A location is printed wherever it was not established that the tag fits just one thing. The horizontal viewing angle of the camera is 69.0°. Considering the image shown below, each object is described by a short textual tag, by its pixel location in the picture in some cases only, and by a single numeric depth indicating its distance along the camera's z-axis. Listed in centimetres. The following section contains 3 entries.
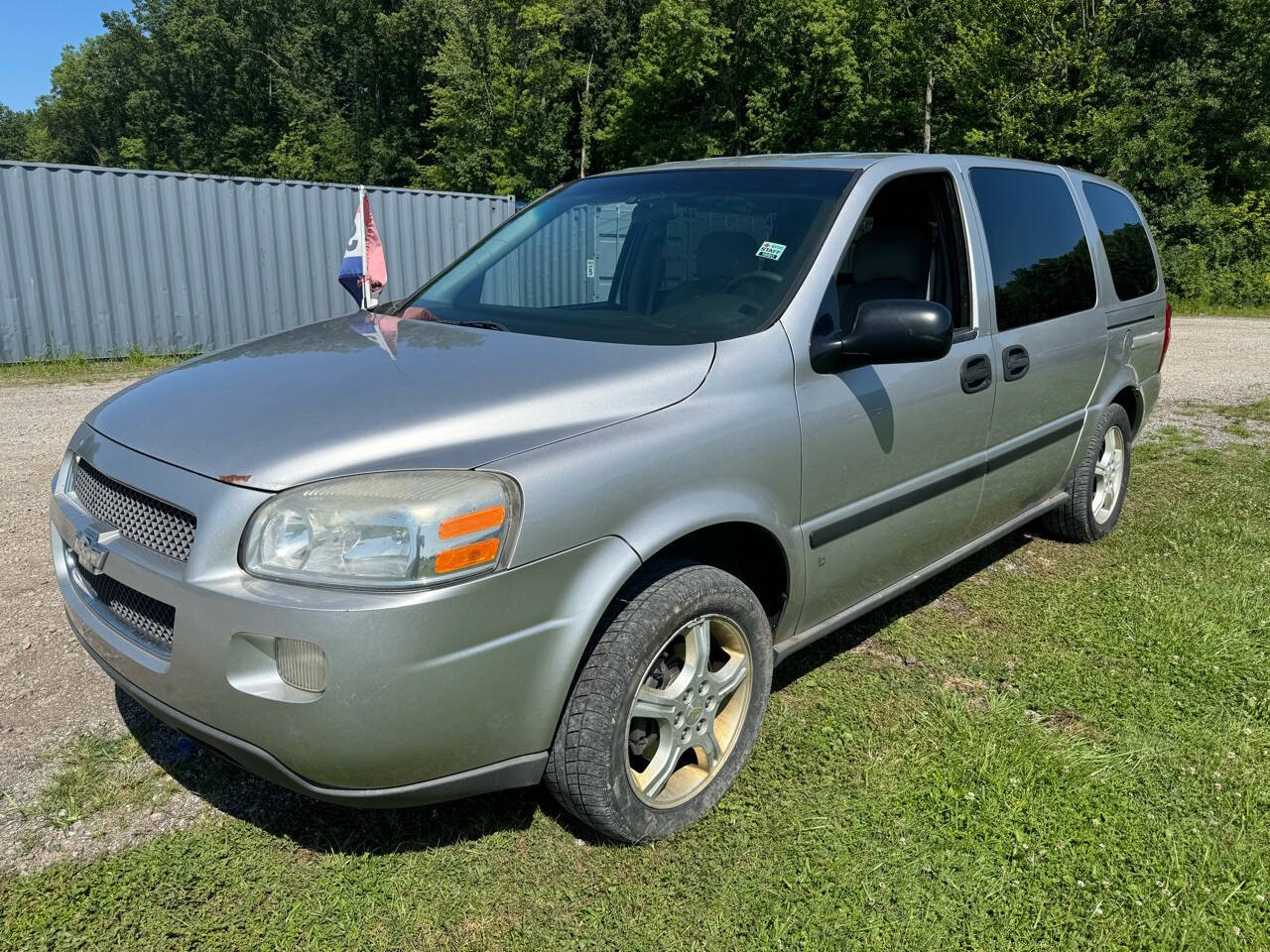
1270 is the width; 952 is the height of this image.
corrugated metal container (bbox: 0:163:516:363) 1138
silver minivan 194
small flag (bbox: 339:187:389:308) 916
